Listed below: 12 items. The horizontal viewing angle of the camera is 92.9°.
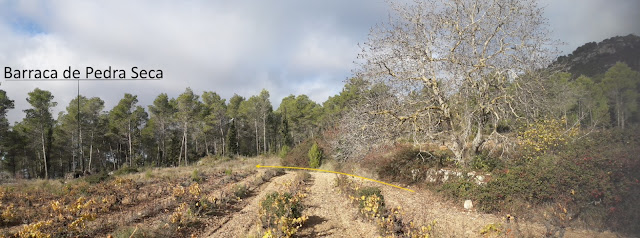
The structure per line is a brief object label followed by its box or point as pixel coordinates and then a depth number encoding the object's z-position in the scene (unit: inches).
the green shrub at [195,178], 587.0
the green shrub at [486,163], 346.6
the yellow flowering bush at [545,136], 321.4
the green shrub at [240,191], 416.2
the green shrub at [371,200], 263.1
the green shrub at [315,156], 790.5
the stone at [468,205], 307.4
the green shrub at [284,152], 952.8
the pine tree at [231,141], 1449.1
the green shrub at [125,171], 844.4
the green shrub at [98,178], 627.5
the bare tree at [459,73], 355.6
